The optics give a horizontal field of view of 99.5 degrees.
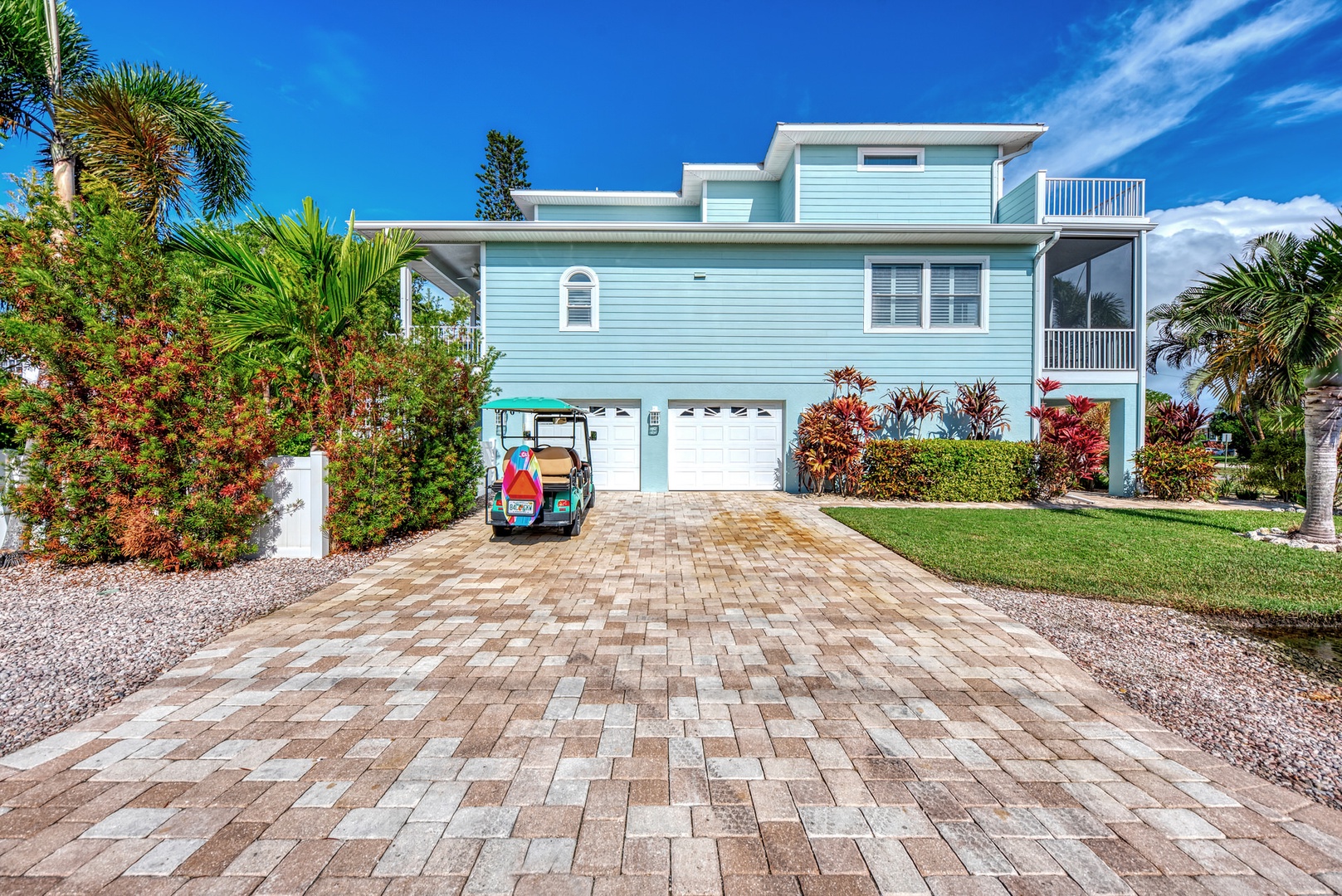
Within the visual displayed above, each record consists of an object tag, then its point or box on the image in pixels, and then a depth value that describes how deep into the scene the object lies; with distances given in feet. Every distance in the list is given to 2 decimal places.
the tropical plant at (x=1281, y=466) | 37.68
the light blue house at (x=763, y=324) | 41.68
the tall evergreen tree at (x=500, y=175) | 83.87
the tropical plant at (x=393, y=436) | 21.61
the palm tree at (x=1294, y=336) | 23.02
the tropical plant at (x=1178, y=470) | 38.22
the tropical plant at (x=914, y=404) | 40.11
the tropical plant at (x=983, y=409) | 40.14
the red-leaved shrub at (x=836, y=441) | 38.78
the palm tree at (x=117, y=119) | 28.22
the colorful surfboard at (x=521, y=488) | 23.09
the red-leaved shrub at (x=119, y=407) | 17.56
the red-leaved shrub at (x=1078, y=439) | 37.47
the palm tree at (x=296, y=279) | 21.99
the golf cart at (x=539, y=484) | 23.21
